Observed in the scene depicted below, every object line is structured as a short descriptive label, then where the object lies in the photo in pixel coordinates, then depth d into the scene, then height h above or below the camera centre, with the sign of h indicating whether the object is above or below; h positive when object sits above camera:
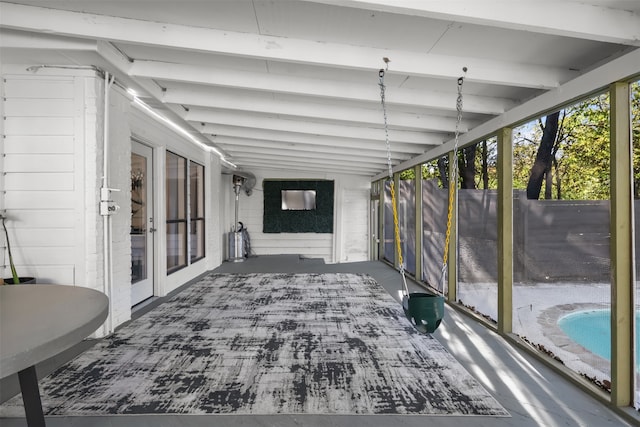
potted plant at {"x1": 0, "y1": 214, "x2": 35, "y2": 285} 2.78 -0.52
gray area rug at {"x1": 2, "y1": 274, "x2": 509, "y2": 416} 2.21 -1.26
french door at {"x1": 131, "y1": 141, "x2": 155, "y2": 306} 4.46 -0.13
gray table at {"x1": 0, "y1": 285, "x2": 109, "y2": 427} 0.88 -0.35
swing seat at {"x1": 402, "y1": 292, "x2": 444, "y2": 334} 2.85 -0.85
